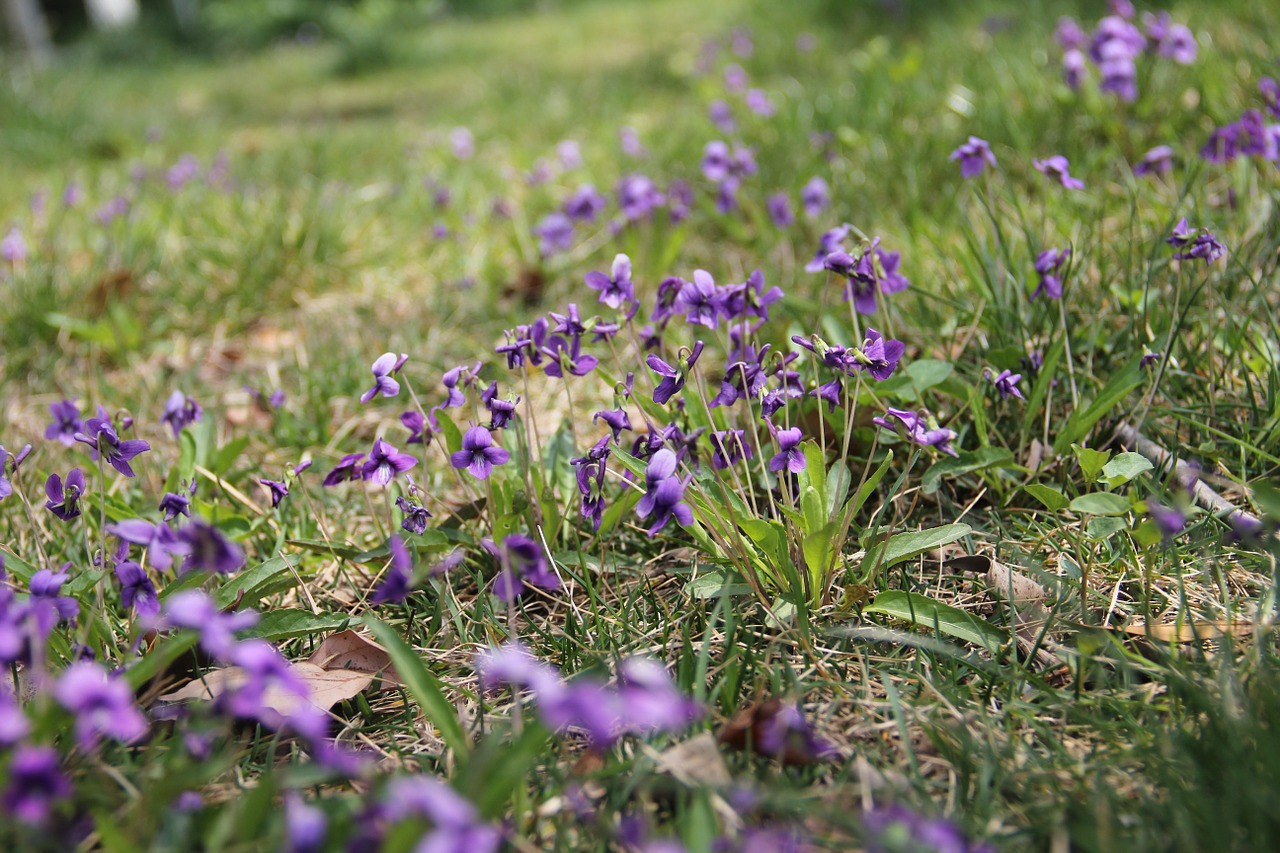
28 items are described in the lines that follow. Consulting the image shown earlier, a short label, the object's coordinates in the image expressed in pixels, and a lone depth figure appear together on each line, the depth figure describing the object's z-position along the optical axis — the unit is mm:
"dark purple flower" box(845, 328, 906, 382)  641
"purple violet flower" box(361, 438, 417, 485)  651
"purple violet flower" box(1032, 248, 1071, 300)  704
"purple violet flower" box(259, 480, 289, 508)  660
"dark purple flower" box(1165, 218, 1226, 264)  685
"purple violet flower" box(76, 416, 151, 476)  645
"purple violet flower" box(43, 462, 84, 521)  640
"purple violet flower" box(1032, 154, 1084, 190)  715
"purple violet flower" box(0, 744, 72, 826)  513
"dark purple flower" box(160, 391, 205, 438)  729
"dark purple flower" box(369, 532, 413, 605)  565
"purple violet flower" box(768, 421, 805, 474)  633
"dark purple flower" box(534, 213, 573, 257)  899
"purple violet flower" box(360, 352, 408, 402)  653
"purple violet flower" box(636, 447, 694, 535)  612
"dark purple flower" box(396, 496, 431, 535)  660
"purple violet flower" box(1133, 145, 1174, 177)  775
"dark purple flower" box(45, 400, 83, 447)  685
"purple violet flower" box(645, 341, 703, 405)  643
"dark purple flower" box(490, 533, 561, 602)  575
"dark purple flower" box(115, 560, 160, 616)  609
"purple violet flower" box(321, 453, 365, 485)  656
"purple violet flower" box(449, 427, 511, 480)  649
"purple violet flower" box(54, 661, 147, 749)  512
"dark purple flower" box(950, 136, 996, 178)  727
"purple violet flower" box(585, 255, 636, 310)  672
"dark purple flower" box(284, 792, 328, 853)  505
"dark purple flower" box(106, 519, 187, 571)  568
